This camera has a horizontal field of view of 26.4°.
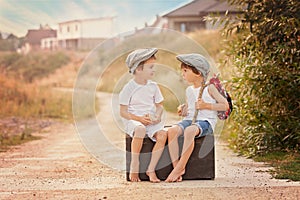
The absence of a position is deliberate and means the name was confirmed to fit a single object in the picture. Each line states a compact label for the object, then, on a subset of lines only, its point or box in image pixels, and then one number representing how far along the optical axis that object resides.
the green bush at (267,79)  6.36
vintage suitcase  4.80
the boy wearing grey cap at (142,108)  4.75
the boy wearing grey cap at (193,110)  4.77
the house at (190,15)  18.02
